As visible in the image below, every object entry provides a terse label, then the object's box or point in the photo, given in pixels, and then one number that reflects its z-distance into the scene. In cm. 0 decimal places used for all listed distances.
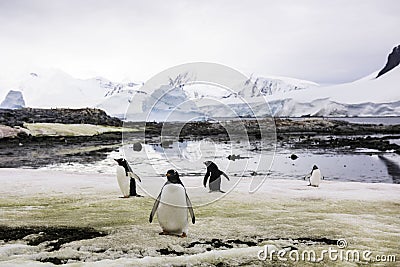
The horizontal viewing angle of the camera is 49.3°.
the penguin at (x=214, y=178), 890
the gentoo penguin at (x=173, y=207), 514
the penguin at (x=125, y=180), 797
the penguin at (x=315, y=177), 1093
